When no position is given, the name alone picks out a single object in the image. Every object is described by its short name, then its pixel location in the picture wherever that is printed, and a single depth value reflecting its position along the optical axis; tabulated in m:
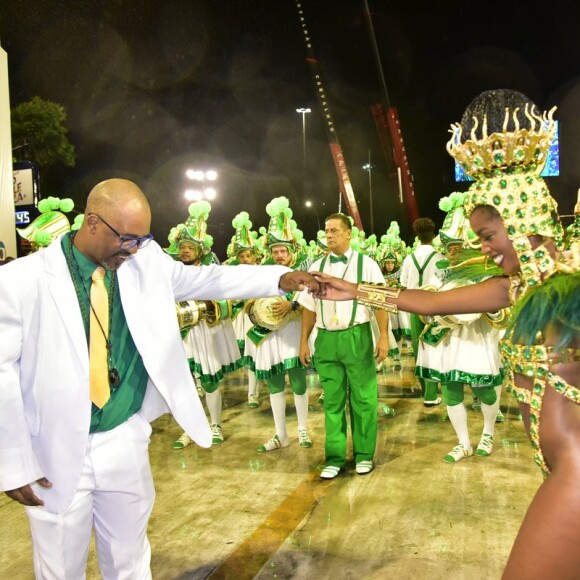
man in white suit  2.34
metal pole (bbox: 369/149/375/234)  27.69
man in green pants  5.34
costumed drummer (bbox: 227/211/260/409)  8.32
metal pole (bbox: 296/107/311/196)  22.22
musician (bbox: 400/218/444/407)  7.15
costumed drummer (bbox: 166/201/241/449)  6.62
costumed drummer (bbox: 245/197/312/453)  6.35
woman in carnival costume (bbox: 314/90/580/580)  1.90
